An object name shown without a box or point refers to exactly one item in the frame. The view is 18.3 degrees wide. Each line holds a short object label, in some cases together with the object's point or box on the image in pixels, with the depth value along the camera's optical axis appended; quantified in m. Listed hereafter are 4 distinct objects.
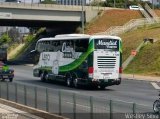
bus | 32.12
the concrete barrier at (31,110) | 17.50
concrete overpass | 71.69
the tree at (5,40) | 149.25
